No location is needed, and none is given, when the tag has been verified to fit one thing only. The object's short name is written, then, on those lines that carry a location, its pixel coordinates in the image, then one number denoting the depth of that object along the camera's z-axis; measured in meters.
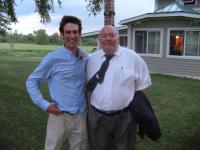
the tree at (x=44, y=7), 3.18
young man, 1.80
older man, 1.83
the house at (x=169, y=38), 9.13
